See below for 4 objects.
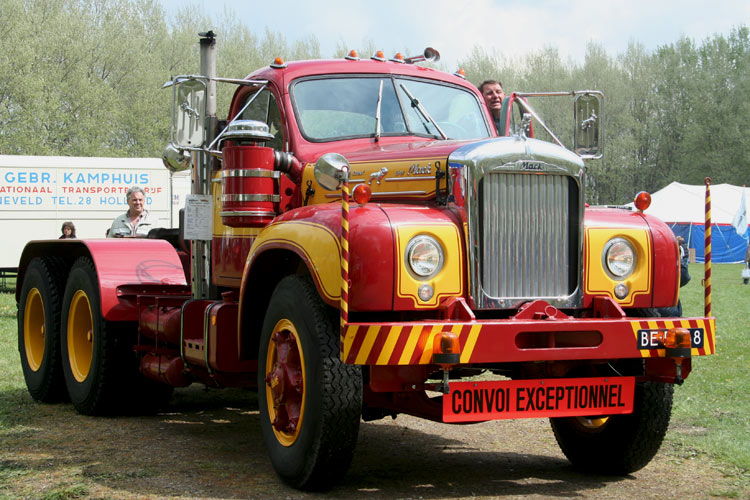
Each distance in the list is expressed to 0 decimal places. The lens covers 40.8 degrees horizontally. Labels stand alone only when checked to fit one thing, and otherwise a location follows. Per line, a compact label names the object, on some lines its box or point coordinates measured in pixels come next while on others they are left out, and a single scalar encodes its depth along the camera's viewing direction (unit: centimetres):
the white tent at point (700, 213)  4250
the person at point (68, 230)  1798
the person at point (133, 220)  969
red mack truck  489
